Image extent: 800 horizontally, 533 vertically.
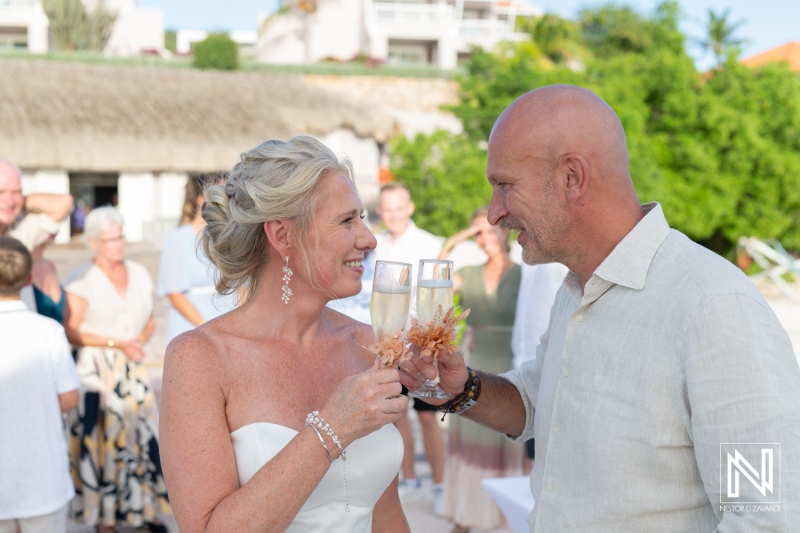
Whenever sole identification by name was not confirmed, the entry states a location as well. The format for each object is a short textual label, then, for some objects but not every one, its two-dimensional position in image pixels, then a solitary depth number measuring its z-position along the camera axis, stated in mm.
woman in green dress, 5812
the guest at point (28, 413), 4066
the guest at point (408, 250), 6441
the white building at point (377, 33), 44312
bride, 1961
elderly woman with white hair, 5523
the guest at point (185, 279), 5195
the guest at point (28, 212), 4855
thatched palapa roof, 25719
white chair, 20078
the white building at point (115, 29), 41500
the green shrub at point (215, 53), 35125
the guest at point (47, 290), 5074
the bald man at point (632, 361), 1646
